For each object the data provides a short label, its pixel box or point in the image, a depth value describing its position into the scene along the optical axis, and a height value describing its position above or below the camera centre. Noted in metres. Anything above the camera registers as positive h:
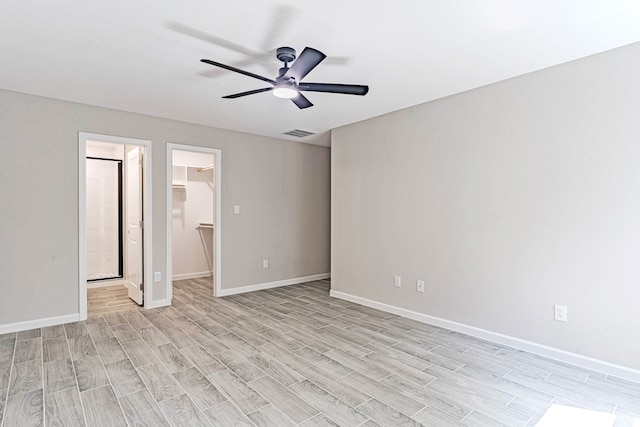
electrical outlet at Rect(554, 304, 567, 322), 2.81 -0.84
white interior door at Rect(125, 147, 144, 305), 4.39 -0.19
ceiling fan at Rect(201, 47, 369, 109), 2.39 +0.94
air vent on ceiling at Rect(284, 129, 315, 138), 5.09 +1.19
